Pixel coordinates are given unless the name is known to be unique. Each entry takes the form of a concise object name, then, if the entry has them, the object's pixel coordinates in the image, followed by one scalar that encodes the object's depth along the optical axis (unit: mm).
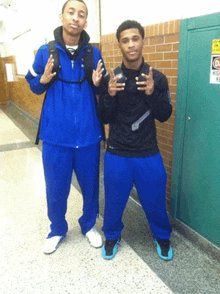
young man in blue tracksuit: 1731
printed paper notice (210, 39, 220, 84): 1652
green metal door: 1746
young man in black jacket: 1596
